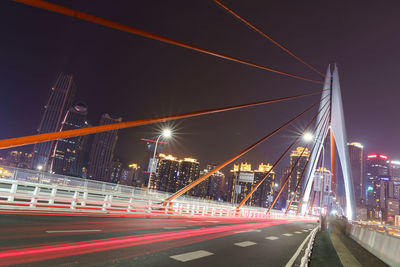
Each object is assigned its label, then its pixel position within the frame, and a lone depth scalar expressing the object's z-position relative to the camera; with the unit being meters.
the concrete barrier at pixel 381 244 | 8.19
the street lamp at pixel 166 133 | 32.53
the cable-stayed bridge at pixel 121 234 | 6.68
